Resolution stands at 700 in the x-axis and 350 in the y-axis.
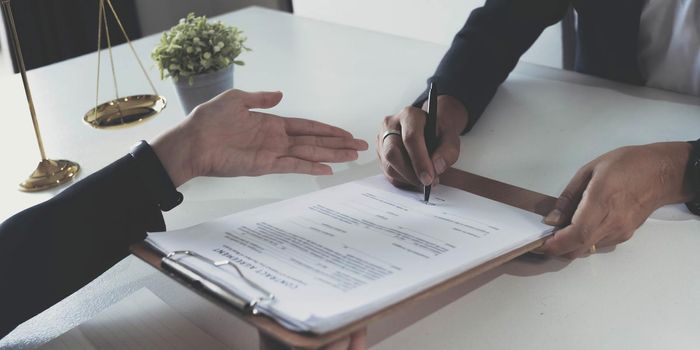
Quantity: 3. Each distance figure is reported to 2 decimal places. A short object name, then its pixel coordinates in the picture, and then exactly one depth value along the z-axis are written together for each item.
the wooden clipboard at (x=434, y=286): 0.61
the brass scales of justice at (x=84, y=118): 1.16
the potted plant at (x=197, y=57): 1.21
